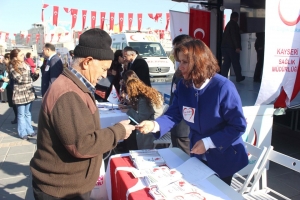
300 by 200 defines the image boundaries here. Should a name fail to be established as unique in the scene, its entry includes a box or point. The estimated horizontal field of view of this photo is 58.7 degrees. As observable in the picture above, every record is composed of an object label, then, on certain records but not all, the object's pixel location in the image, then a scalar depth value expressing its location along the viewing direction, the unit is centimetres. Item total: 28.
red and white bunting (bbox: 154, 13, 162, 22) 1315
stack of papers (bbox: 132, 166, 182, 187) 148
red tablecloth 139
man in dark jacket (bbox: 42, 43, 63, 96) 474
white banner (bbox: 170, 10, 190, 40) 495
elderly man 124
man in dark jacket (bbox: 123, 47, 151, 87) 453
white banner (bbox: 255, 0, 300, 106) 281
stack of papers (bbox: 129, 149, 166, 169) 172
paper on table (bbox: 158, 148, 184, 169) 175
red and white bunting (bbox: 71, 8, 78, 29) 1193
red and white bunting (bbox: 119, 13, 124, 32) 1305
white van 1102
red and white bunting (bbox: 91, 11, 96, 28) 1208
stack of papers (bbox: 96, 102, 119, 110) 395
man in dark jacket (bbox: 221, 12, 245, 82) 542
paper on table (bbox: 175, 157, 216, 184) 155
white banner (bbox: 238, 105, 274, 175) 326
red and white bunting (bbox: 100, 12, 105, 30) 1222
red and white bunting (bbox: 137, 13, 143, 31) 1305
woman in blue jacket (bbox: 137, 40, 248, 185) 162
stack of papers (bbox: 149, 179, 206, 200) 135
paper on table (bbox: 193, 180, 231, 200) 138
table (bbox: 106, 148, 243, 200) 141
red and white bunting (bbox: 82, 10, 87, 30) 1207
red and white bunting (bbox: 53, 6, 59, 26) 1121
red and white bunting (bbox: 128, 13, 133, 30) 1304
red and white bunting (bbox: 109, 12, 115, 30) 1273
